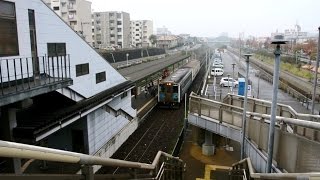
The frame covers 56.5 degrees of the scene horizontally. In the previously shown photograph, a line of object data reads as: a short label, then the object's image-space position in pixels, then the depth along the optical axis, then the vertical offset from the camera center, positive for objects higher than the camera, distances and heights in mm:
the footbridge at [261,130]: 4688 -2049
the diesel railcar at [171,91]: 27047 -3743
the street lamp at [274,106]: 5386 -1038
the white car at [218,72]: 44594 -3298
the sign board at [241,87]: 21800 -2725
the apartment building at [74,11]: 57312 +7692
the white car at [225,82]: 34612 -3807
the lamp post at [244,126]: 8540 -2198
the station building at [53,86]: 9477 -1347
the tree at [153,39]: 101462 +3813
